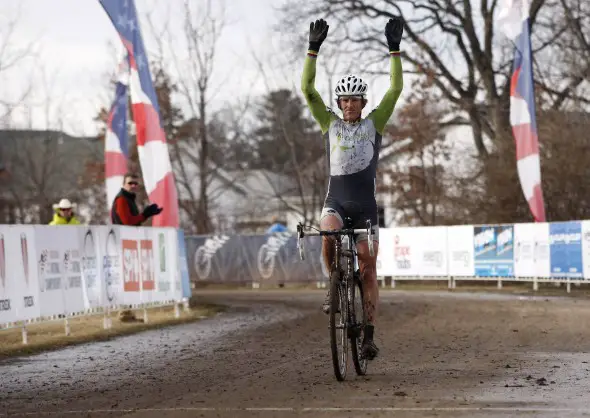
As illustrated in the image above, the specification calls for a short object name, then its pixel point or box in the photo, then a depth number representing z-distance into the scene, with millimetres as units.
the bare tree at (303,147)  52656
